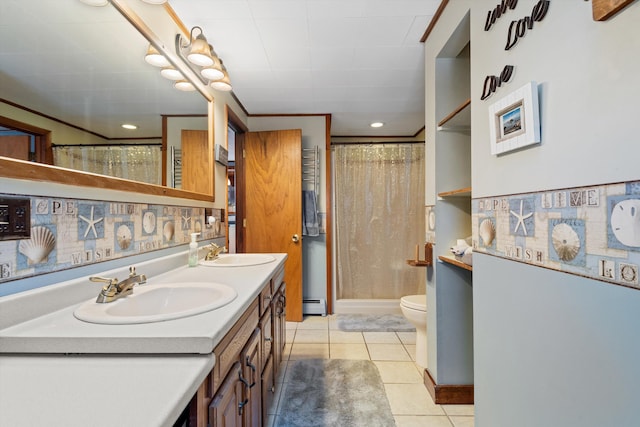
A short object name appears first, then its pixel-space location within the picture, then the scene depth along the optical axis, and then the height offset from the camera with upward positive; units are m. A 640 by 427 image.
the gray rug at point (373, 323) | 2.83 -1.11
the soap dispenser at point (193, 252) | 1.61 -0.20
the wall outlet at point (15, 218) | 0.76 +0.00
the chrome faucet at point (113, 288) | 0.94 -0.24
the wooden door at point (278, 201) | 2.98 +0.15
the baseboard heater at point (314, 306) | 3.18 -0.99
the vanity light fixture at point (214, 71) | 1.69 +0.86
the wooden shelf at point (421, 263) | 1.80 -0.31
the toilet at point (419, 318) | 1.98 -0.72
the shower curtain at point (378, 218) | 3.37 -0.03
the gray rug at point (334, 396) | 1.55 -1.09
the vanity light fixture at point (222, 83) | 1.83 +0.85
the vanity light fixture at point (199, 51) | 1.53 +0.88
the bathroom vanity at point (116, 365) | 0.47 -0.31
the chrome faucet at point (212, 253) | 1.83 -0.24
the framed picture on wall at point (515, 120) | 0.86 +0.31
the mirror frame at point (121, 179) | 0.80 +0.14
